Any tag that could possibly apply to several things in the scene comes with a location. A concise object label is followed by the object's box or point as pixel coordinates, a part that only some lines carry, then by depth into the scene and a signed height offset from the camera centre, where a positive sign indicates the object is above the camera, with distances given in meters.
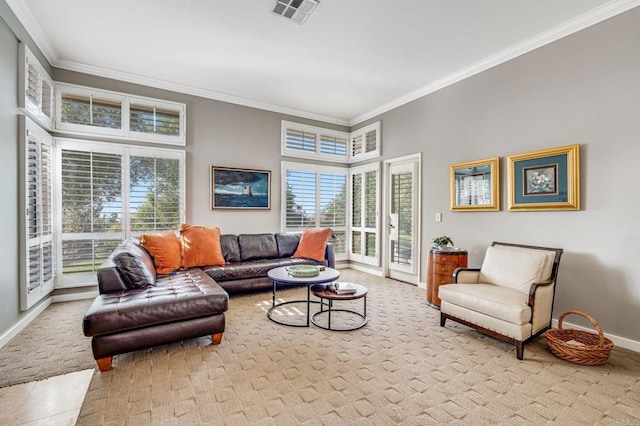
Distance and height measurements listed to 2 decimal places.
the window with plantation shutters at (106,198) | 4.09 +0.21
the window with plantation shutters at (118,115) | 4.12 +1.45
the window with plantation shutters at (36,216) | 3.13 -0.04
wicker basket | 2.42 -1.14
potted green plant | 3.98 -0.41
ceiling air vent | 2.85 +2.01
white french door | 5.04 -0.12
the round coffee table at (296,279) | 3.19 -0.74
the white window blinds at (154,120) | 4.54 +1.45
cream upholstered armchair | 2.62 -0.81
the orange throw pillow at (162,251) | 3.85 -0.51
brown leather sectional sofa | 2.31 -0.80
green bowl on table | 3.39 -0.69
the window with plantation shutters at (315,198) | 5.90 +0.28
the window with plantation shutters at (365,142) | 5.84 +1.44
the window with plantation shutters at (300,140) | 5.92 +1.46
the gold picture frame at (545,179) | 3.08 +0.35
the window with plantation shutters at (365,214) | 5.85 -0.05
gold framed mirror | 3.80 +0.36
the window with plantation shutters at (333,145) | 6.31 +1.45
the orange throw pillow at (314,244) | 5.07 -0.55
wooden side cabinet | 3.79 -0.70
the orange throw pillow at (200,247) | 4.20 -0.50
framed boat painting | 5.14 +0.43
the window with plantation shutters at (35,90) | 3.08 +1.42
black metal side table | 3.06 -0.87
